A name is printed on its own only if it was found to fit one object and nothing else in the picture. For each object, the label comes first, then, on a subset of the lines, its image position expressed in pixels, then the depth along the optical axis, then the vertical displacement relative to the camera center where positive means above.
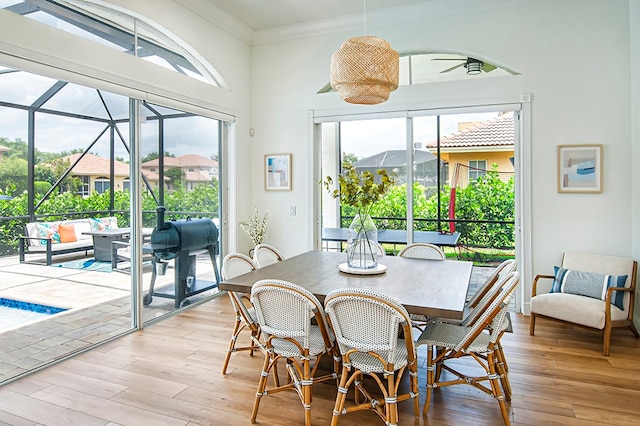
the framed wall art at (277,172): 5.49 +0.52
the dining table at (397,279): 2.22 -0.48
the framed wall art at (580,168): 4.13 +0.41
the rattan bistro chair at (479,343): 2.25 -0.82
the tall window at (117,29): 3.11 +1.64
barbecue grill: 4.21 -0.43
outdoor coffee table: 3.59 -0.26
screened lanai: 2.91 +0.11
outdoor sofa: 3.03 -0.20
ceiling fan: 4.57 +1.63
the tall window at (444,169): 4.63 +0.47
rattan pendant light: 2.82 +1.00
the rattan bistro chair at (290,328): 2.19 -0.66
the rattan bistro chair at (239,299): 2.73 -0.61
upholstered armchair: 3.44 -0.79
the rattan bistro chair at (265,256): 3.54 -0.42
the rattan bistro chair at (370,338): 1.99 -0.66
